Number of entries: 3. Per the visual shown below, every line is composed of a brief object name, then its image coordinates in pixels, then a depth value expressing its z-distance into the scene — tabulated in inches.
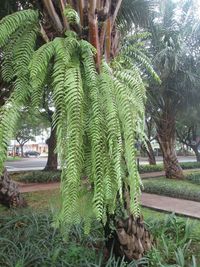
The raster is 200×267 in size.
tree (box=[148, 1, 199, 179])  271.2
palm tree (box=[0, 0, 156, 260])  56.2
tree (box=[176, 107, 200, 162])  589.2
